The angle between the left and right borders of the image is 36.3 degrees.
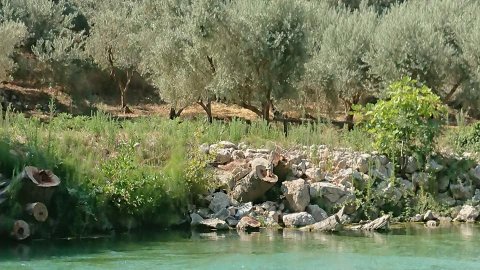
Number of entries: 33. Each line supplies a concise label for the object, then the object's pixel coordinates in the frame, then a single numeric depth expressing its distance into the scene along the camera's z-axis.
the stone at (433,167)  18.30
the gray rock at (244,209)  15.59
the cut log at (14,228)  12.79
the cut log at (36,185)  12.98
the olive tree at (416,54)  28.92
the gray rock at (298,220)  15.45
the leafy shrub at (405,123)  18.16
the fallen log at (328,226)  15.11
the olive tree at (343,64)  31.50
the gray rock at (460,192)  18.16
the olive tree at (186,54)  26.88
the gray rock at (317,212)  15.72
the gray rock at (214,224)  15.16
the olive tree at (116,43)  34.44
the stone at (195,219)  15.26
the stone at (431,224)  16.36
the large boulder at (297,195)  15.80
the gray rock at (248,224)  15.20
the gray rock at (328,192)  16.12
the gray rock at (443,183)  18.31
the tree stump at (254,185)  15.84
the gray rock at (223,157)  16.77
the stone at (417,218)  16.92
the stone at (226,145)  17.20
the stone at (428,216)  16.98
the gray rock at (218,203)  15.62
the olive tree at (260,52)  24.88
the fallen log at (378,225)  15.38
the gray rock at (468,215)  17.17
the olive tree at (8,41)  30.19
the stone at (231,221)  15.35
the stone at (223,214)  15.45
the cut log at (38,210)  13.00
